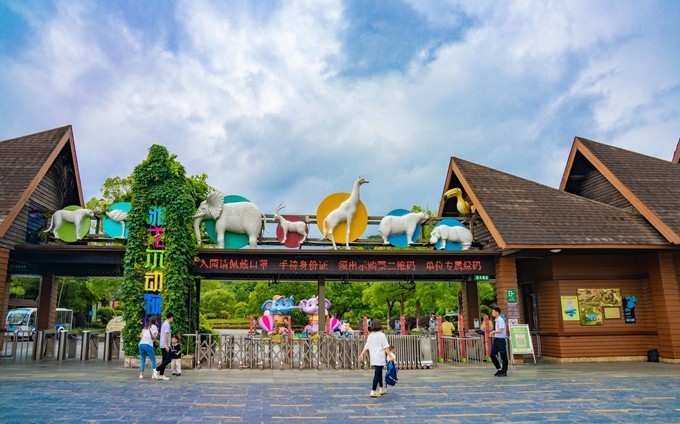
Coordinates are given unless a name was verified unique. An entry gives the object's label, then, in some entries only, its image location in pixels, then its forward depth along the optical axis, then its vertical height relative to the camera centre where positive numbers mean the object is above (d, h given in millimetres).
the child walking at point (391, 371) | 9453 -1026
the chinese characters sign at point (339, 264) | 15977 +1741
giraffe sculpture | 17125 +3516
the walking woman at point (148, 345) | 11836 -546
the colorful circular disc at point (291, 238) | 17047 +2773
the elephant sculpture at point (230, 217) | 16266 +3399
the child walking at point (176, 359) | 12352 -932
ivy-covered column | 14461 +2256
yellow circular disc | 17312 +3512
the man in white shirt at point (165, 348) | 11805 -624
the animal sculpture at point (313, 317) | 23594 +83
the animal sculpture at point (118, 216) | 16391 +3503
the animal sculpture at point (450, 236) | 17125 +2735
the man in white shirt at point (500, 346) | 12359 -774
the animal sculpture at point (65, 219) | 16500 +3461
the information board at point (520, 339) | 14984 -750
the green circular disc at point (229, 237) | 16500 +2765
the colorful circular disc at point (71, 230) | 16562 +3111
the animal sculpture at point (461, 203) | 18562 +4193
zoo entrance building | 15438 +2066
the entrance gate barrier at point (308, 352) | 14094 -940
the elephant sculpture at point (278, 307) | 25812 +632
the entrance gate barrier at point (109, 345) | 16422 -725
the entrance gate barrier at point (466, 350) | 15352 -1078
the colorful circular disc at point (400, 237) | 17516 +2806
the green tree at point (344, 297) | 41688 +1769
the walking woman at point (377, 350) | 9375 -628
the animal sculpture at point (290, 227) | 17000 +3139
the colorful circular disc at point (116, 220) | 16406 +3379
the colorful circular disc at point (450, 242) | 17219 +2566
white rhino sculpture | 17516 +3206
